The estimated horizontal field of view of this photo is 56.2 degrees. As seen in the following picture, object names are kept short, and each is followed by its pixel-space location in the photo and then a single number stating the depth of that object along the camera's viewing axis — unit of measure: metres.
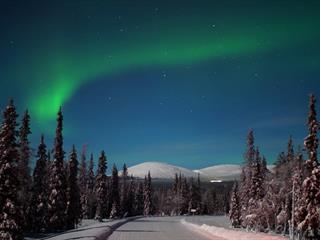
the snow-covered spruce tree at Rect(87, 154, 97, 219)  78.80
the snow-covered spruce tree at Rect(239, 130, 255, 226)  53.07
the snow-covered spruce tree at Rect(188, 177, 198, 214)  107.57
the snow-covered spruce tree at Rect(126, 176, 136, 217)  90.63
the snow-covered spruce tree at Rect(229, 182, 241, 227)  63.13
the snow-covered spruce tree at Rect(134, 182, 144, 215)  98.23
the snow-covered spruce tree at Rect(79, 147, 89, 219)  75.83
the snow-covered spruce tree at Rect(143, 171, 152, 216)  97.60
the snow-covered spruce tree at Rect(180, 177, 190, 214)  108.12
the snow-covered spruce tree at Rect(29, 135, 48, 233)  44.37
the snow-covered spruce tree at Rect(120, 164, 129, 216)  87.91
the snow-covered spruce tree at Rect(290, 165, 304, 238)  41.98
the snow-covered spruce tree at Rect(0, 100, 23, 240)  27.88
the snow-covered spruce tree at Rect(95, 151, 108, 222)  70.65
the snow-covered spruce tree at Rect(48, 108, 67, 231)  44.64
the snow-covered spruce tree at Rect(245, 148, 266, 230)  50.14
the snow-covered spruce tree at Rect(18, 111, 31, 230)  42.98
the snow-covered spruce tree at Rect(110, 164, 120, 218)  77.33
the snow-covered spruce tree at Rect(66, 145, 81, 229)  48.92
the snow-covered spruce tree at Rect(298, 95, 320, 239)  34.08
